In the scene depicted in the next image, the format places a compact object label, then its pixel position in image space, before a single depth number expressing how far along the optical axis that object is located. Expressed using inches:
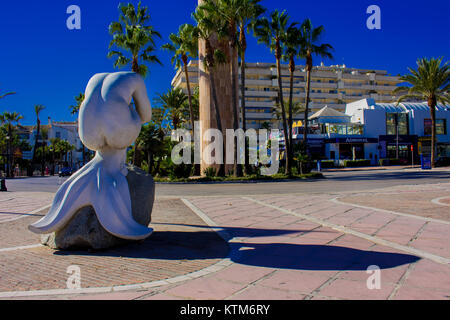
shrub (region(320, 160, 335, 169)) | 1698.2
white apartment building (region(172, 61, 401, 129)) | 2819.9
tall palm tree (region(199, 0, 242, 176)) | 818.5
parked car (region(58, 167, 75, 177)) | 1659.6
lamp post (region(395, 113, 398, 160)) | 1900.3
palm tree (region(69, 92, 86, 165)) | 1689.6
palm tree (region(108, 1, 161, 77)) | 887.7
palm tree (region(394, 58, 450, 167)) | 1279.5
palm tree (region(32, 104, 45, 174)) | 2221.1
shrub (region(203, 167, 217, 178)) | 918.4
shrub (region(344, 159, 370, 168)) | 1711.4
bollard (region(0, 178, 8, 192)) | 774.6
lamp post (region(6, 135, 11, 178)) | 1867.1
